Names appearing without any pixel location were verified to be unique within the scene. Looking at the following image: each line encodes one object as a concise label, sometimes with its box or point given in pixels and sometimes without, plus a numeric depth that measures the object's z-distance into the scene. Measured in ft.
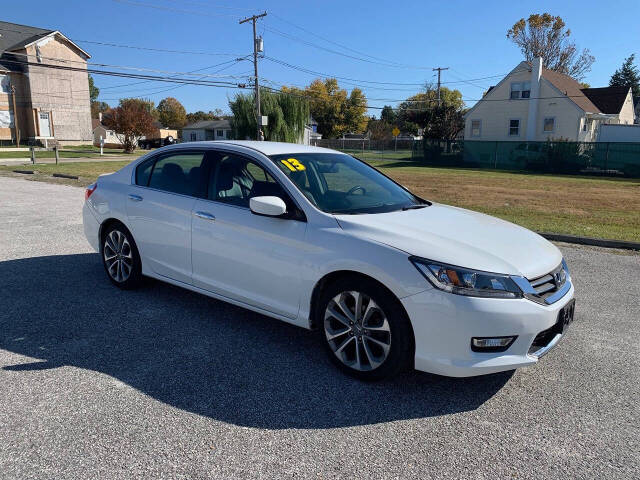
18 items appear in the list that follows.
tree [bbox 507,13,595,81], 181.88
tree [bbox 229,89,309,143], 146.00
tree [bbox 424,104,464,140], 180.34
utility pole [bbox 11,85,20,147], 145.69
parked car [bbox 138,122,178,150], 192.39
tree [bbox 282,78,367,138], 291.17
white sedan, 10.19
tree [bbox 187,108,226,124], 408.90
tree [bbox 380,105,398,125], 337.68
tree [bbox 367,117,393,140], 275.34
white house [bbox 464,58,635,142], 124.16
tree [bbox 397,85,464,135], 180.24
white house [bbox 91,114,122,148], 212.41
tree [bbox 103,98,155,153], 143.84
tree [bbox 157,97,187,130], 369.71
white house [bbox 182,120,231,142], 267.18
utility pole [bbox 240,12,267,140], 126.82
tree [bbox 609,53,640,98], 296.71
